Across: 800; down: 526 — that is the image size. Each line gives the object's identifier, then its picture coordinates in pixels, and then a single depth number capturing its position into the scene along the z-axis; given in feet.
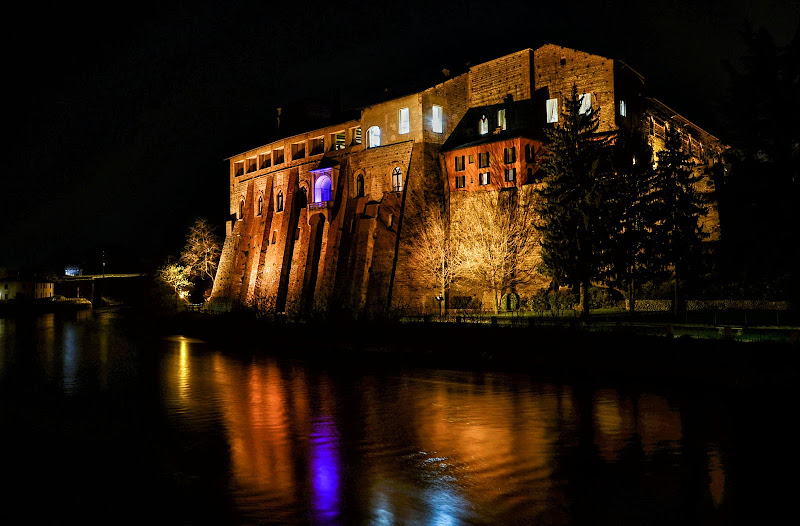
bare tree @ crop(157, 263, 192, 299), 209.92
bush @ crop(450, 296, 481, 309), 131.95
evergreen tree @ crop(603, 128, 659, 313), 102.22
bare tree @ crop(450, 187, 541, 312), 125.29
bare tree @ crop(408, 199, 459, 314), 137.28
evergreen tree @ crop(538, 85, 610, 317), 102.37
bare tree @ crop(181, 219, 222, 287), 226.79
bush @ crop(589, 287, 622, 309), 113.29
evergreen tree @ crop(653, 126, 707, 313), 103.24
